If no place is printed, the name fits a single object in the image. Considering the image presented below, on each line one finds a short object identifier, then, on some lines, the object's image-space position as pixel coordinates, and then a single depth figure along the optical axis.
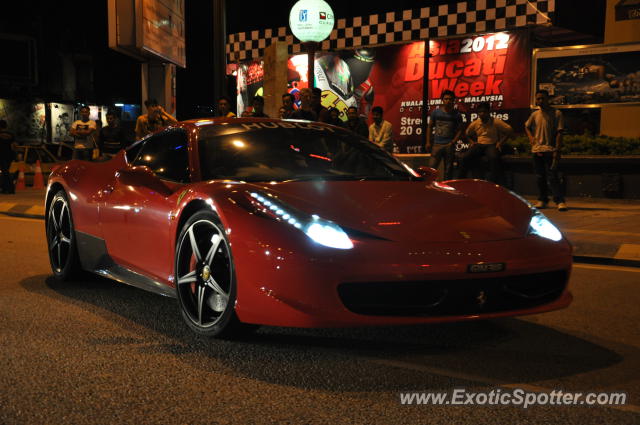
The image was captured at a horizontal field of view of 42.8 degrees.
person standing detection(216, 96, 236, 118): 10.09
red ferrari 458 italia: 3.42
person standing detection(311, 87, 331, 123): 9.64
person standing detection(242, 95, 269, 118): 10.01
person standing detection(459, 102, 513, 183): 11.05
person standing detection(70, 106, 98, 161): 14.85
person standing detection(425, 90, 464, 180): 10.83
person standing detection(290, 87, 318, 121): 9.50
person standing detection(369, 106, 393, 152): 11.23
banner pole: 14.44
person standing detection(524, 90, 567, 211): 10.27
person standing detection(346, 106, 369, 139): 10.50
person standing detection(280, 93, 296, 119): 10.02
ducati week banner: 14.77
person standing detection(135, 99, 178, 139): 10.70
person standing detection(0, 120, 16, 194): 14.73
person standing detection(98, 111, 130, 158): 12.84
